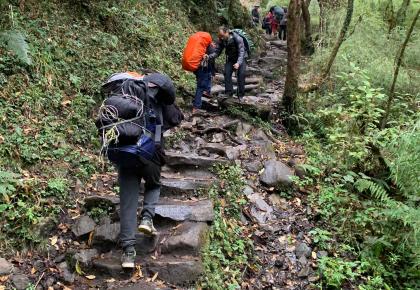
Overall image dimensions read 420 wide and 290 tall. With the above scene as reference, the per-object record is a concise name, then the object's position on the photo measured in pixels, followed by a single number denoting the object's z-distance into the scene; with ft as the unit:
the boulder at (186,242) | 17.28
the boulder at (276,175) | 24.52
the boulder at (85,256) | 17.10
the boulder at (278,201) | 23.56
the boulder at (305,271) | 19.02
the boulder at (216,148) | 26.45
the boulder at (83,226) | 18.54
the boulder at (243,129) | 30.17
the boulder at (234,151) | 26.25
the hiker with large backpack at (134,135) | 15.28
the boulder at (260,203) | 22.93
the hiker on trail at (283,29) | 73.20
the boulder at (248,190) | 23.26
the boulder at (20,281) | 15.40
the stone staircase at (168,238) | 16.49
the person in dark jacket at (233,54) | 34.12
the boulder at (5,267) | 15.62
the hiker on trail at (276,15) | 74.89
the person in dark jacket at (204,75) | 31.91
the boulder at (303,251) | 20.09
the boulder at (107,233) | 18.01
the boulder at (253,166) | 25.63
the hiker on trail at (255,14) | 81.29
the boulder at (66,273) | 16.52
